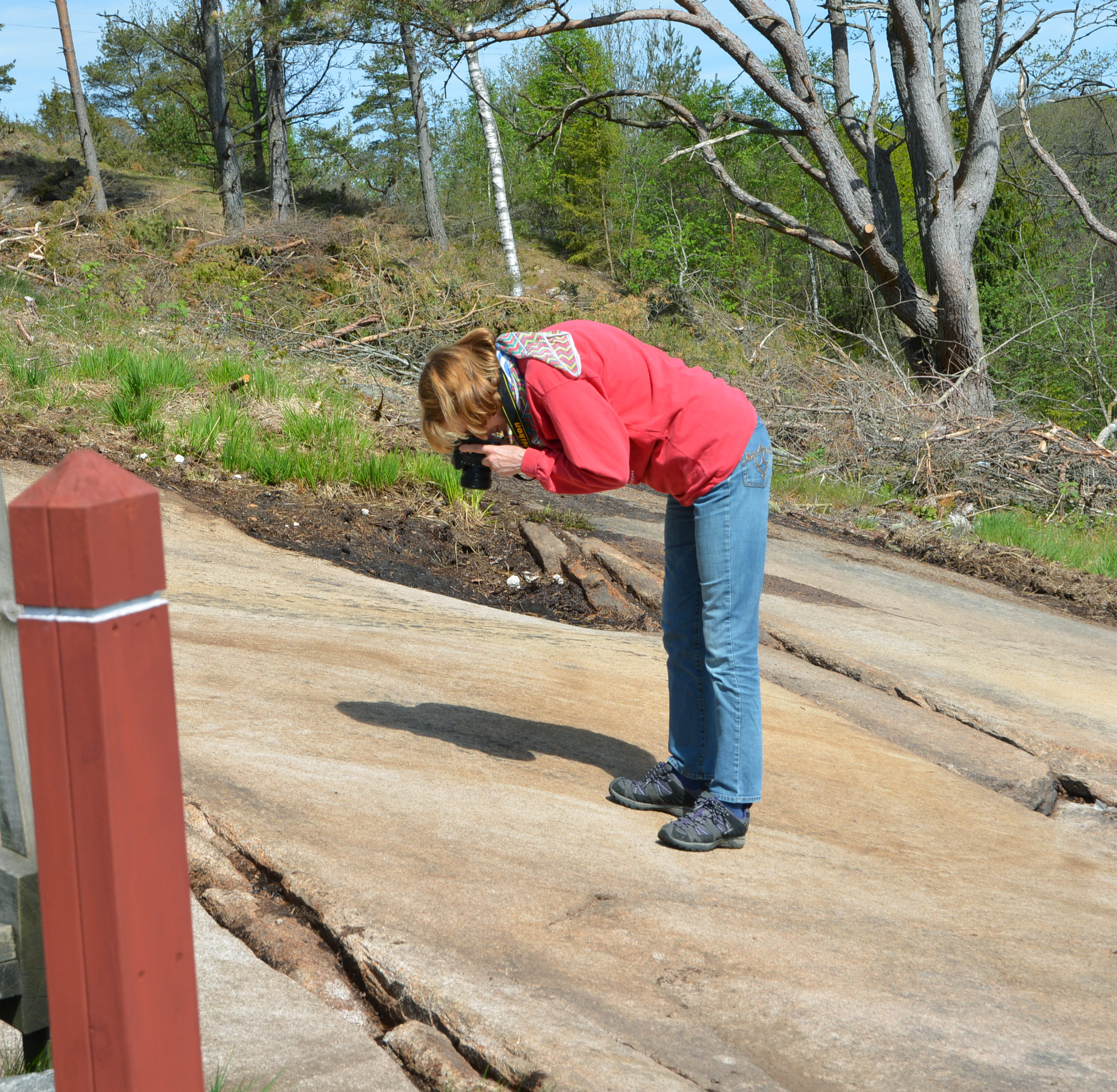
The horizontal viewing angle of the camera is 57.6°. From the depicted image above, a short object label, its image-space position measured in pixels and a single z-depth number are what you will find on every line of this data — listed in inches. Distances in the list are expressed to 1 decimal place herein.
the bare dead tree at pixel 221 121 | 893.8
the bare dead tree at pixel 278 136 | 932.0
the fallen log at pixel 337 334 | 464.1
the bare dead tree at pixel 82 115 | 864.3
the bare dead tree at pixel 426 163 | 1058.7
